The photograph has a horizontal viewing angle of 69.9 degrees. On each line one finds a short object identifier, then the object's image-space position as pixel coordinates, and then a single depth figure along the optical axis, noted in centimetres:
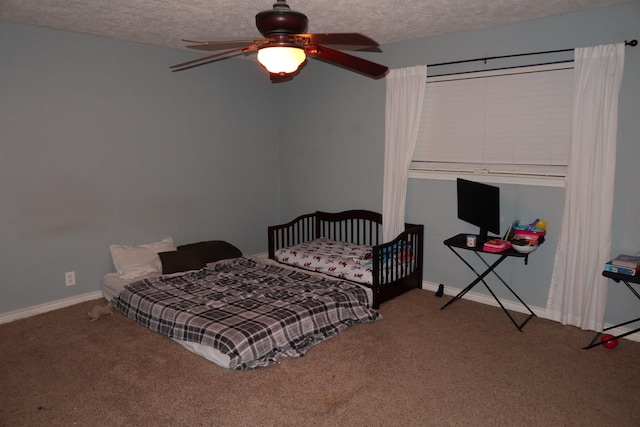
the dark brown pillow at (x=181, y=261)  426
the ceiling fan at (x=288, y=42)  220
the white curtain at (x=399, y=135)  427
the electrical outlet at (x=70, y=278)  410
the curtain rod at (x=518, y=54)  317
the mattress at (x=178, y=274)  297
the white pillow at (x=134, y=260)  420
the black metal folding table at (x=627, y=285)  294
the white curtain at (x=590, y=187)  326
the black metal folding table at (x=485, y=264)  355
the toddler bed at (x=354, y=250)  407
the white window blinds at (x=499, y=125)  362
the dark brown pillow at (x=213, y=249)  458
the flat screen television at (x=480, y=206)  366
